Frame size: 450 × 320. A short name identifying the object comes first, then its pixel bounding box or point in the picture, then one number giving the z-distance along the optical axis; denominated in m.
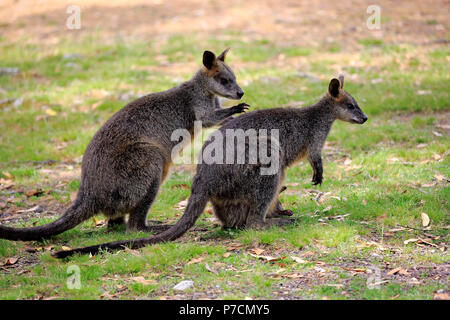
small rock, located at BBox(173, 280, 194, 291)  8.90
